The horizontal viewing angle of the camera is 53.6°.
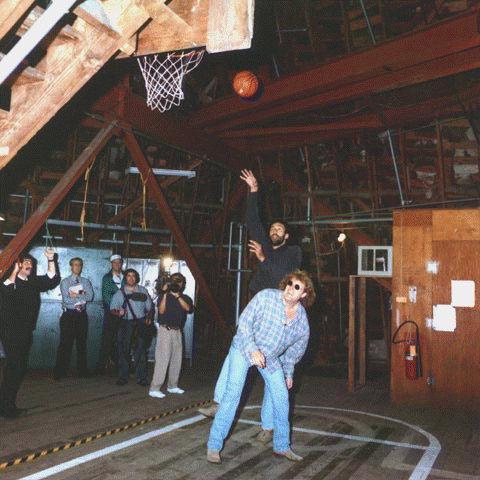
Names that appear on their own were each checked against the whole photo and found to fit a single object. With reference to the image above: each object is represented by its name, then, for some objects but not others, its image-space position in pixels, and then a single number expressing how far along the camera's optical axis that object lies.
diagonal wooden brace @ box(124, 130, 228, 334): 9.31
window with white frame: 9.48
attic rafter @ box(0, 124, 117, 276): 7.57
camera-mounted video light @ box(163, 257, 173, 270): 12.15
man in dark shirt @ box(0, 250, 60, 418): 6.34
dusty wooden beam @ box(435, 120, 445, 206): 11.98
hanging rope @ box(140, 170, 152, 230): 9.33
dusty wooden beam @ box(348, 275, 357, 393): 9.03
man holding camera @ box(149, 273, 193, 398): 8.12
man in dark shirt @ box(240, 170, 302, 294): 6.64
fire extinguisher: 8.02
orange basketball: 8.48
